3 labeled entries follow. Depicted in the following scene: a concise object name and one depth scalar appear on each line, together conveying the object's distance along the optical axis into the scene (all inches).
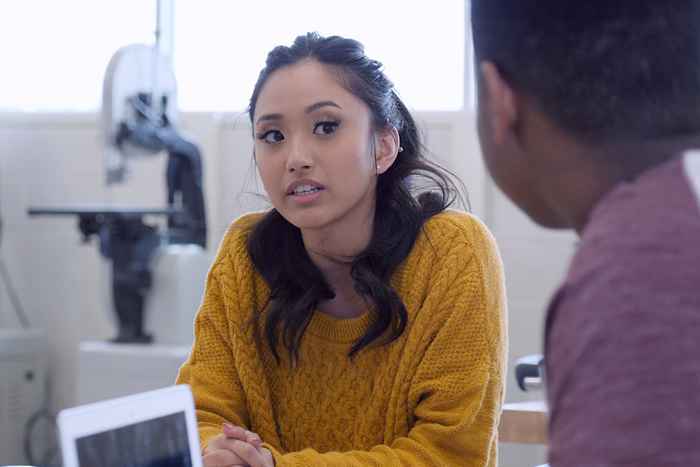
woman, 63.7
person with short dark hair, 33.3
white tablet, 51.3
